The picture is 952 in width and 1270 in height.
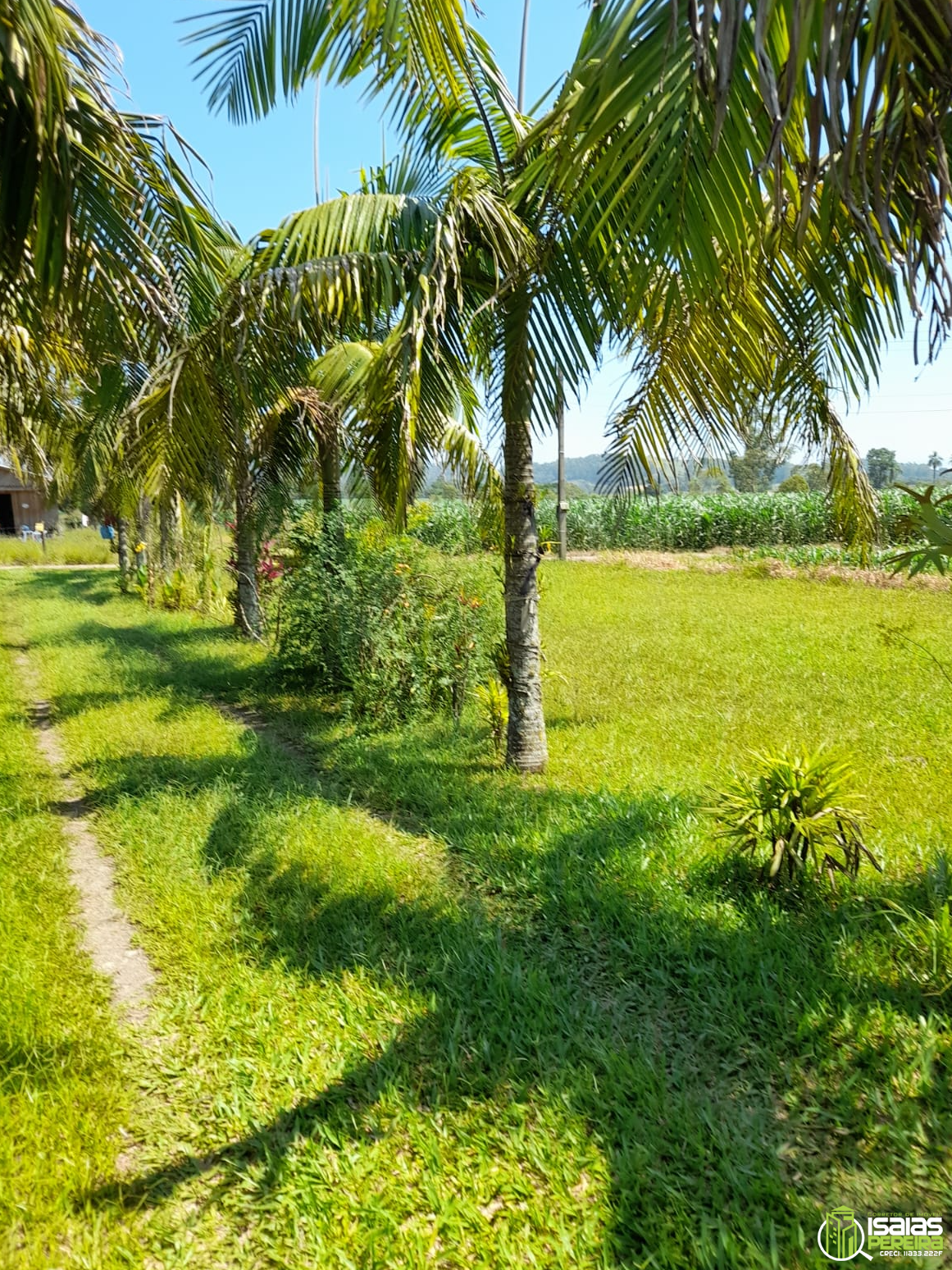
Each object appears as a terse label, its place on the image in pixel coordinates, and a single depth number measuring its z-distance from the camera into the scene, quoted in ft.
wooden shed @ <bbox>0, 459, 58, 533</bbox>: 135.64
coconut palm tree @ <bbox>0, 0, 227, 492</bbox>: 9.89
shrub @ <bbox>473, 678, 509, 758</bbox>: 20.63
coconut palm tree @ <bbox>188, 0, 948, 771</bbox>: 5.93
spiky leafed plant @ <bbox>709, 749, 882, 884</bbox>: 12.29
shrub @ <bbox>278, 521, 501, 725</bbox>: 23.84
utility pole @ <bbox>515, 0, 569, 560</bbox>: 68.59
